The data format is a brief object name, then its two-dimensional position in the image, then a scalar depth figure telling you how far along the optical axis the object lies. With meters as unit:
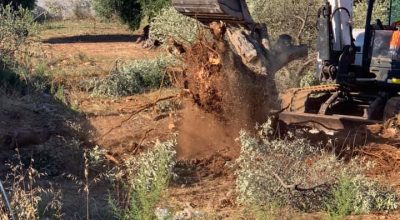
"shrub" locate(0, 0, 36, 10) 27.23
